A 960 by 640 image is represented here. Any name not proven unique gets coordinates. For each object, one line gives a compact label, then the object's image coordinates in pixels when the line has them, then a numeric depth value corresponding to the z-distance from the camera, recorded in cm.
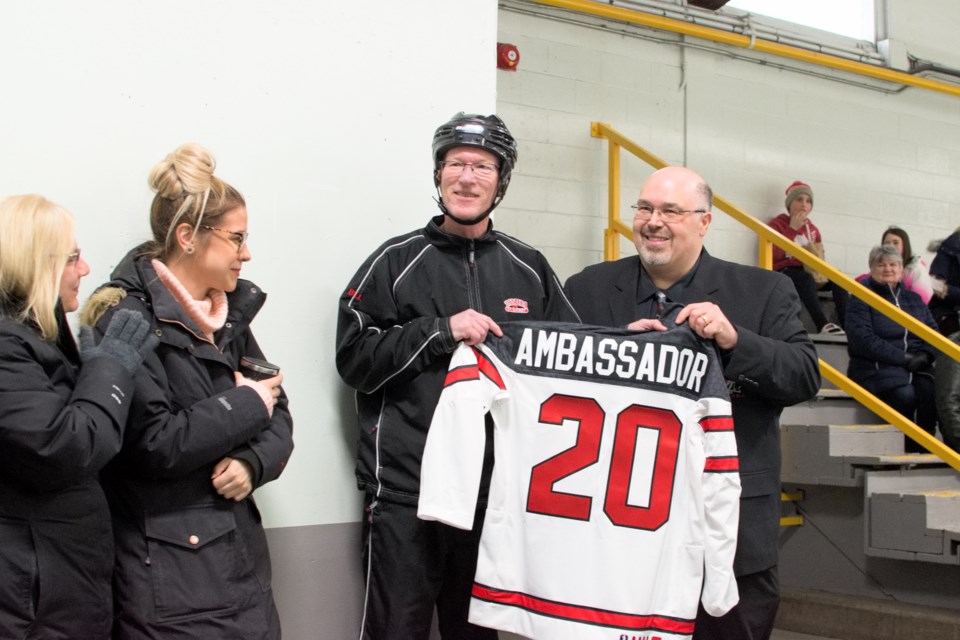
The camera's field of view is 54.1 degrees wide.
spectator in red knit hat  624
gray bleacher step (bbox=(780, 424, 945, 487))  464
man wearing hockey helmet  230
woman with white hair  507
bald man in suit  227
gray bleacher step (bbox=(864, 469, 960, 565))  420
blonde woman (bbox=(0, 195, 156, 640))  159
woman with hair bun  181
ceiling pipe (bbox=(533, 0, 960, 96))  592
